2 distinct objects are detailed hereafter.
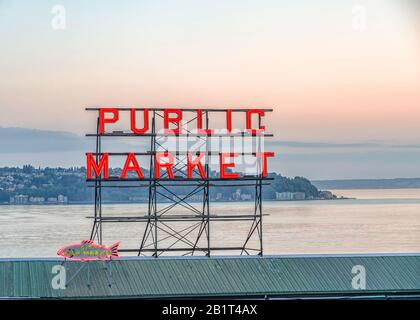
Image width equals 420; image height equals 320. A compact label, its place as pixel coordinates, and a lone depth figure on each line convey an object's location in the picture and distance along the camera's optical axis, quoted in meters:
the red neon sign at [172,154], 38.66
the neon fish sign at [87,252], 34.12
